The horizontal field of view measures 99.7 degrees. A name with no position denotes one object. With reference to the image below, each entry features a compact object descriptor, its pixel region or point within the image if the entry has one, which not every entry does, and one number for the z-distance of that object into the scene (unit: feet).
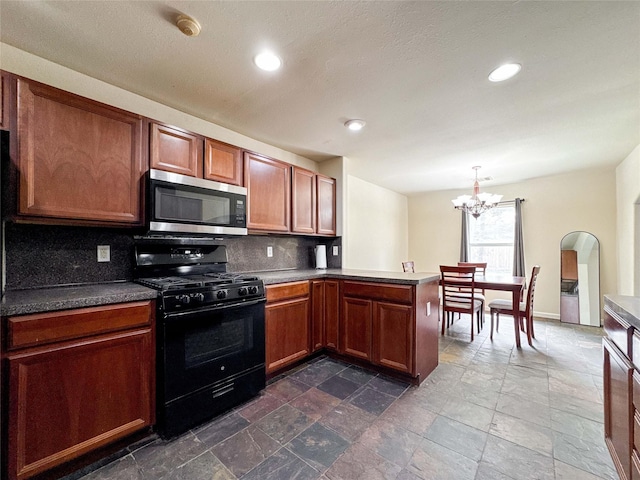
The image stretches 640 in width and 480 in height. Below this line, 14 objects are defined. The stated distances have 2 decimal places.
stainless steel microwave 6.39
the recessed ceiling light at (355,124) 8.44
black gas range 5.58
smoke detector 4.63
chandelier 12.26
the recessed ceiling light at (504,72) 5.80
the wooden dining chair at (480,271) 12.57
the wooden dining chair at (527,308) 10.84
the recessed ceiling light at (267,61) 5.56
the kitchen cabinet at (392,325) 7.68
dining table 10.53
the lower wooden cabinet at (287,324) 7.83
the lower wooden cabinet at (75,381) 4.18
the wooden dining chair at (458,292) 11.10
